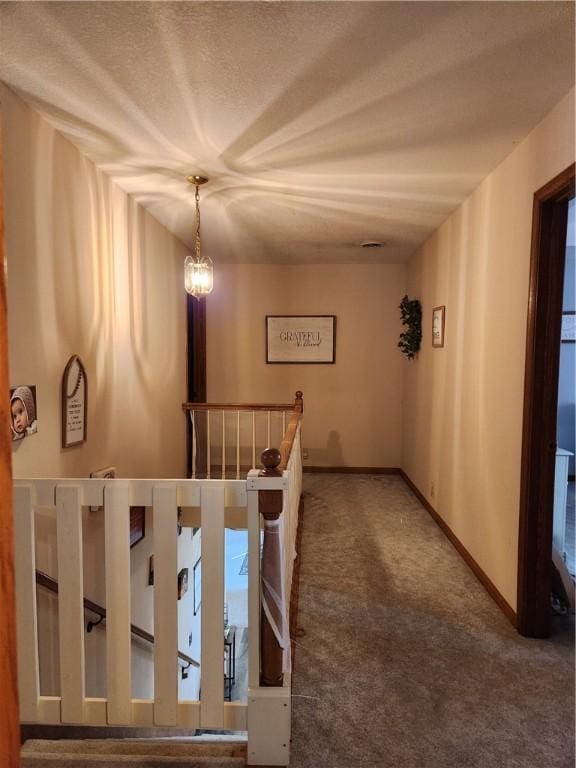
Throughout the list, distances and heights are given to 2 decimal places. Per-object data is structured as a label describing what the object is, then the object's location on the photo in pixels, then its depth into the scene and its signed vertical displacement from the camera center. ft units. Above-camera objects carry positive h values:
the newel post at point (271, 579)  4.90 -2.58
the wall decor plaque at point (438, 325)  11.86 +0.79
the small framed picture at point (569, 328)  16.70 +1.01
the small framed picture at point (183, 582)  13.58 -7.38
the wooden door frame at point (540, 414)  6.82 -0.96
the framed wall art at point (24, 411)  6.36 -0.91
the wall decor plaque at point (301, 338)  17.31 +0.57
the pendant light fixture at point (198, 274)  9.81 +1.74
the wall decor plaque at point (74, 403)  7.67 -0.95
